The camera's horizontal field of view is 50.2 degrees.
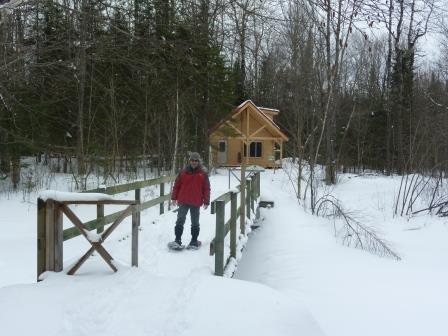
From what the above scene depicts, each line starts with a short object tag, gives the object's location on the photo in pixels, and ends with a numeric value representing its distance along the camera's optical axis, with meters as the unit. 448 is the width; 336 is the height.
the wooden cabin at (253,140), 30.30
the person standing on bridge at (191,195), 7.51
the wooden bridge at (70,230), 5.26
